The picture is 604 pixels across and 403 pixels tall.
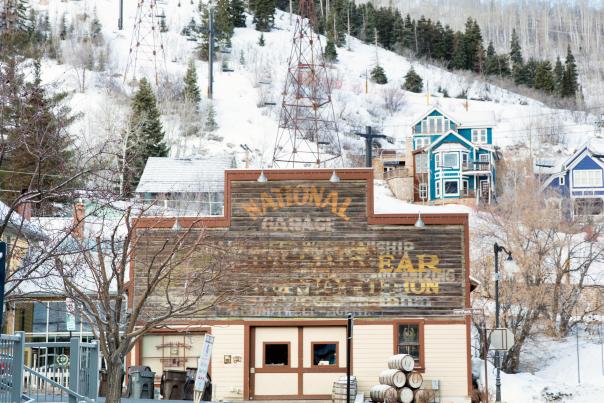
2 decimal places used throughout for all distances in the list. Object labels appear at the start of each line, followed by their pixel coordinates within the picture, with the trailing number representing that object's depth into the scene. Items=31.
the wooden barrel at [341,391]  32.28
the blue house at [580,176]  94.50
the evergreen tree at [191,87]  123.06
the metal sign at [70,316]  27.64
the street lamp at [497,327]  32.16
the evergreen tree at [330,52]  155.99
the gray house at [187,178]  74.56
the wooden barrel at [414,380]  31.73
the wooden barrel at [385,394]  31.41
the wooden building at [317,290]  34.09
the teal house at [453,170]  92.75
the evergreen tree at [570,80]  162.75
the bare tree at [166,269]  33.00
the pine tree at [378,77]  153.75
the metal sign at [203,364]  19.12
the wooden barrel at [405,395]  31.53
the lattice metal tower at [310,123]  67.75
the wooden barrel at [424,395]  32.04
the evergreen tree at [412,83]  154.20
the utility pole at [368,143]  63.41
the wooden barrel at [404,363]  31.62
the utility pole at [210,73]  128.38
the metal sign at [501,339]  32.16
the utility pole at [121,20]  155.43
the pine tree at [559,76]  162.27
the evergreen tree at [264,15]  168.50
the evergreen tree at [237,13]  167.25
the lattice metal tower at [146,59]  138.86
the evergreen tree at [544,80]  162.62
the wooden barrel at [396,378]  31.58
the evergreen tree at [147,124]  84.38
